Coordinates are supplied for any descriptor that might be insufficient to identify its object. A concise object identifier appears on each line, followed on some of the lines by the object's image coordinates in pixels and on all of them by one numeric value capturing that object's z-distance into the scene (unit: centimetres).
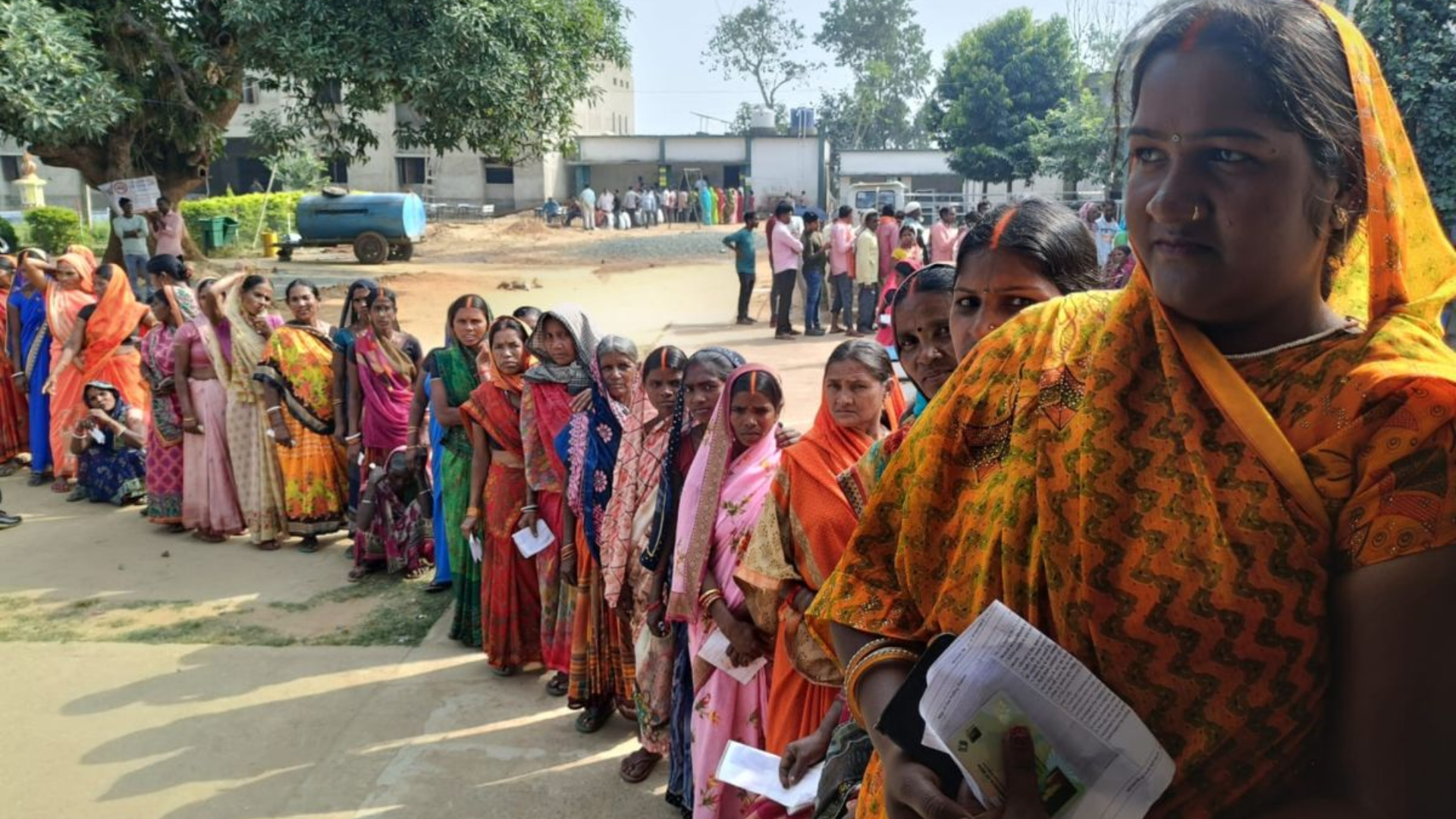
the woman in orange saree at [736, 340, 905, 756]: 262
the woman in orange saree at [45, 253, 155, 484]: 773
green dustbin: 2522
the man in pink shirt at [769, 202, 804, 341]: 1345
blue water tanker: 2422
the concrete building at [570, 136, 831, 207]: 3862
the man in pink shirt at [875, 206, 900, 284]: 1384
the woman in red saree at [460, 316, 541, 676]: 460
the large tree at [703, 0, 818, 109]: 5897
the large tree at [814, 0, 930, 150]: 5781
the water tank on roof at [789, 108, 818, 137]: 3984
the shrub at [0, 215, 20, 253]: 1923
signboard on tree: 1327
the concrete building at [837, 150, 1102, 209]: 4094
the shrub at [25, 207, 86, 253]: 2327
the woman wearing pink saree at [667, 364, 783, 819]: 309
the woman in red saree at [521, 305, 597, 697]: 419
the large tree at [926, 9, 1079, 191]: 3344
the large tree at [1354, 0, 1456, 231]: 699
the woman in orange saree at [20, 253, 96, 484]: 798
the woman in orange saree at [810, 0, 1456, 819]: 92
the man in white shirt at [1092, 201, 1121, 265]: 1371
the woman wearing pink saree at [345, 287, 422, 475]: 596
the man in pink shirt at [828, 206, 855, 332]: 1374
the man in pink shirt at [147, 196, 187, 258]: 1423
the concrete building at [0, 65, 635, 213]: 4044
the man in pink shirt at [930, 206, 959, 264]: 1430
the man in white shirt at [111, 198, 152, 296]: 1381
